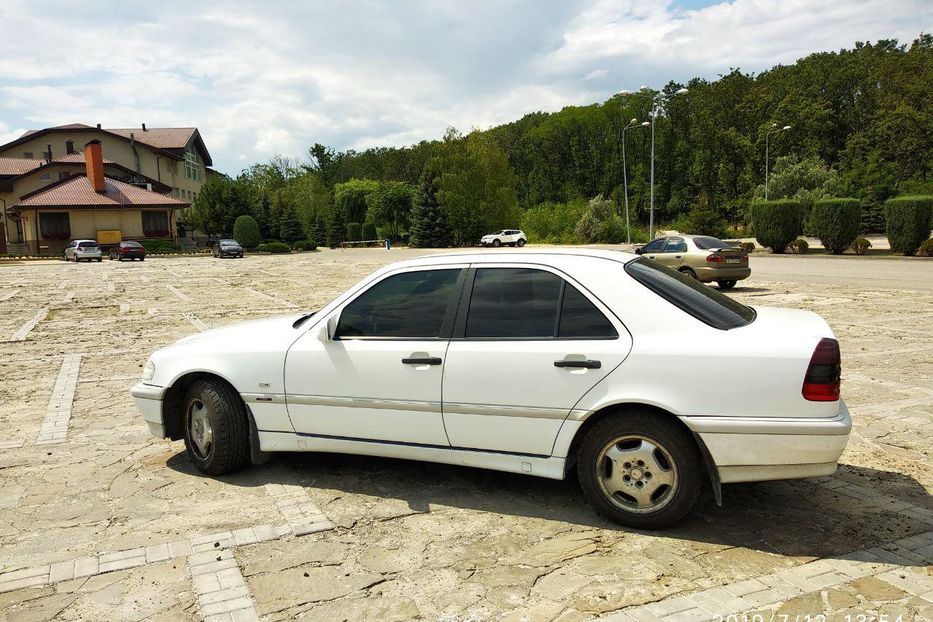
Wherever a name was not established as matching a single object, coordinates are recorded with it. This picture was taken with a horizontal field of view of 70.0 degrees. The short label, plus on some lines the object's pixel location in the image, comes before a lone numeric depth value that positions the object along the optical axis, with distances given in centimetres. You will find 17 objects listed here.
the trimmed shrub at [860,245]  3331
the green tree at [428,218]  6744
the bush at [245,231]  6069
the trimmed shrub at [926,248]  3028
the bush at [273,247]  5978
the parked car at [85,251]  4603
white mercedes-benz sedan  352
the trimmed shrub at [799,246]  3547
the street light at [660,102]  9250
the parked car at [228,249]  4953
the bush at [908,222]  3058
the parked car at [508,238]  5797
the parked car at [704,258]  1739
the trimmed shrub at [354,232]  8625
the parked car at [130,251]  4566
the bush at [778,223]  3638
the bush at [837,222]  3378
